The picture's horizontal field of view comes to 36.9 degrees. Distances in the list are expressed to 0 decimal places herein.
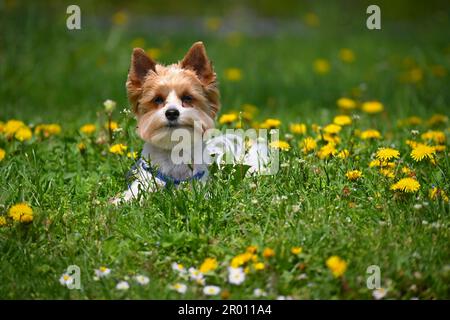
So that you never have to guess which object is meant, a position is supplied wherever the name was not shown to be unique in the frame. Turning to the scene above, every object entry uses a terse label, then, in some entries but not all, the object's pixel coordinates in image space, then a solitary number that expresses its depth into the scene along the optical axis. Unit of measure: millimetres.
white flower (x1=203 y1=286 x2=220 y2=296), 3186
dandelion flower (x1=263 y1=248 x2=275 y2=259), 3250
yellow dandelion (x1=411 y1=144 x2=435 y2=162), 4129
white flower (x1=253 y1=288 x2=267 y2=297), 3166
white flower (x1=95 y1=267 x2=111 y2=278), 3287
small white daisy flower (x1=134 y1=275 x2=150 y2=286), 3225
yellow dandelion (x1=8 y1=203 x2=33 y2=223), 3549
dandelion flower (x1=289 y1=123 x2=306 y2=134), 5080
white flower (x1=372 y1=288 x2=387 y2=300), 3133
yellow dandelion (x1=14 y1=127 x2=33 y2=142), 4771
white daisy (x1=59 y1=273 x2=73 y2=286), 3262
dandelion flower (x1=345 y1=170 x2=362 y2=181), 3969
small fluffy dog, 4070
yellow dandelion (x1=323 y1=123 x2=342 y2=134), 4699
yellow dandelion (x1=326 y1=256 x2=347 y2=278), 3139
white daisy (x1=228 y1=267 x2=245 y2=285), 3201
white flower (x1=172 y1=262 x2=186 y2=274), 3349
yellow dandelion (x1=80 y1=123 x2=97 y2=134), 5129
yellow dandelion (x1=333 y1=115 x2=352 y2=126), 4816
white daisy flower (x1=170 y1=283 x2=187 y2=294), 3188
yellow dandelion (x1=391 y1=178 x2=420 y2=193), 3709
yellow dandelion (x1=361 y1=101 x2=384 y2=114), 5617
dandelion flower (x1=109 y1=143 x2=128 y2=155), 4445
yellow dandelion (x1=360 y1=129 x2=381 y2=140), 4824
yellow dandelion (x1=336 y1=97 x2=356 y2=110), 5826
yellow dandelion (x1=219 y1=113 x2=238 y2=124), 4910
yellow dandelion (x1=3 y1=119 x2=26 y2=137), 4840
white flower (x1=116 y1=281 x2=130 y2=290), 3182
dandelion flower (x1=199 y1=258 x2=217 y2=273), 3292
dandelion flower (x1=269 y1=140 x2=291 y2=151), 4375
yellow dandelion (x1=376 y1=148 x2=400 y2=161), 4039
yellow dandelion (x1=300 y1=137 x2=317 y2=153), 4509
